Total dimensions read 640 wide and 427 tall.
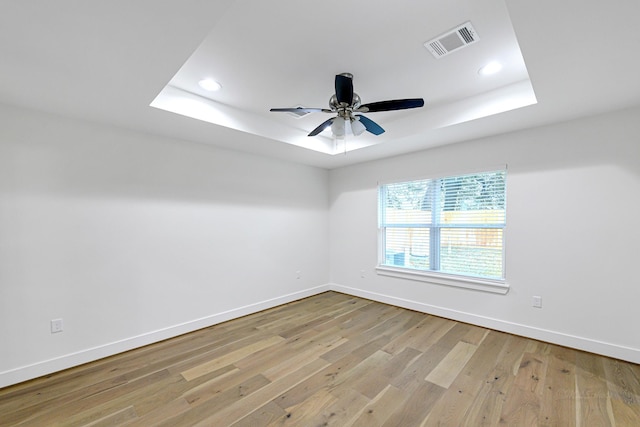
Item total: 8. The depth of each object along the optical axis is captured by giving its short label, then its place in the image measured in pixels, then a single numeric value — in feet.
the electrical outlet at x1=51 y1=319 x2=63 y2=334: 8.49
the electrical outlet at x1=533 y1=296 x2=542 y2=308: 10.36
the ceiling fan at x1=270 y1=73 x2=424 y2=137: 7.14
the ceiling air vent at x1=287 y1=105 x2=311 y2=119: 10.87
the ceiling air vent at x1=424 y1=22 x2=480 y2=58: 6.30
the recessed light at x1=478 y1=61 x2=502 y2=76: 7.78
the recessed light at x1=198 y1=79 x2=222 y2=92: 8.57
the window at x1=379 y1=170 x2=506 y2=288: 11.68
